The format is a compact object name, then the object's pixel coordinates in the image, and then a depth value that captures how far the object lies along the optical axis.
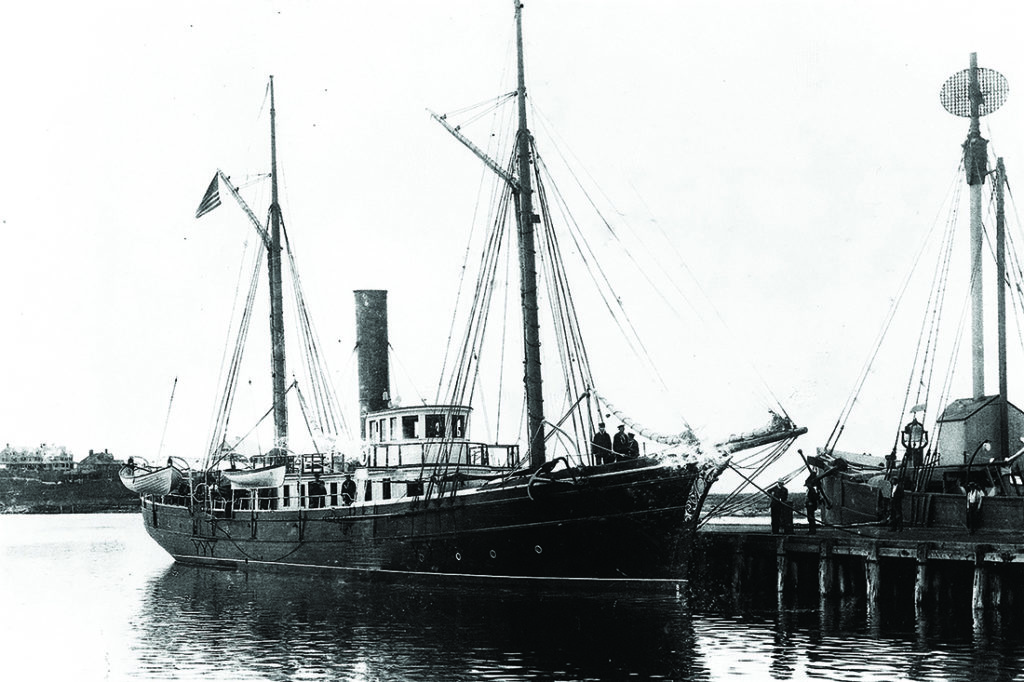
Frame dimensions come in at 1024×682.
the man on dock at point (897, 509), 29.59
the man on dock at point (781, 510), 29.78
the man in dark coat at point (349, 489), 35.01
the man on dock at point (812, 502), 30.55
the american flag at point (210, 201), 42.19
